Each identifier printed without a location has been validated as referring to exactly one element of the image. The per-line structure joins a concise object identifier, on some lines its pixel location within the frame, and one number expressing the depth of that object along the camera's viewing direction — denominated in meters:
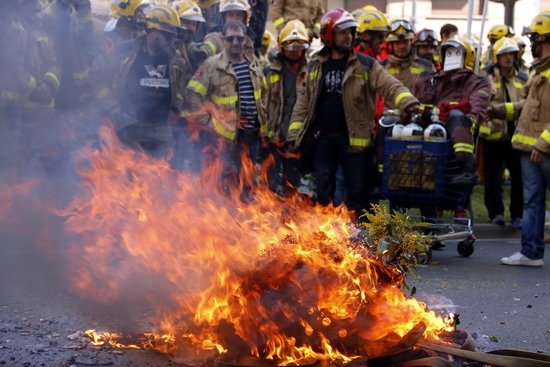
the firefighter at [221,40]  18.00
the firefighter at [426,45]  21.38
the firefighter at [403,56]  20.44
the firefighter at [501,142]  21.10
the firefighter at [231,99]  16.82
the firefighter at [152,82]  16.29
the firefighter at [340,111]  16.68
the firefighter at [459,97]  15.95
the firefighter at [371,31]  20.41
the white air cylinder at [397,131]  16.42
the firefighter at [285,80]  18.27
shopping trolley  16.04
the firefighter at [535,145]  15.56
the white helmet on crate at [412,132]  16.27
